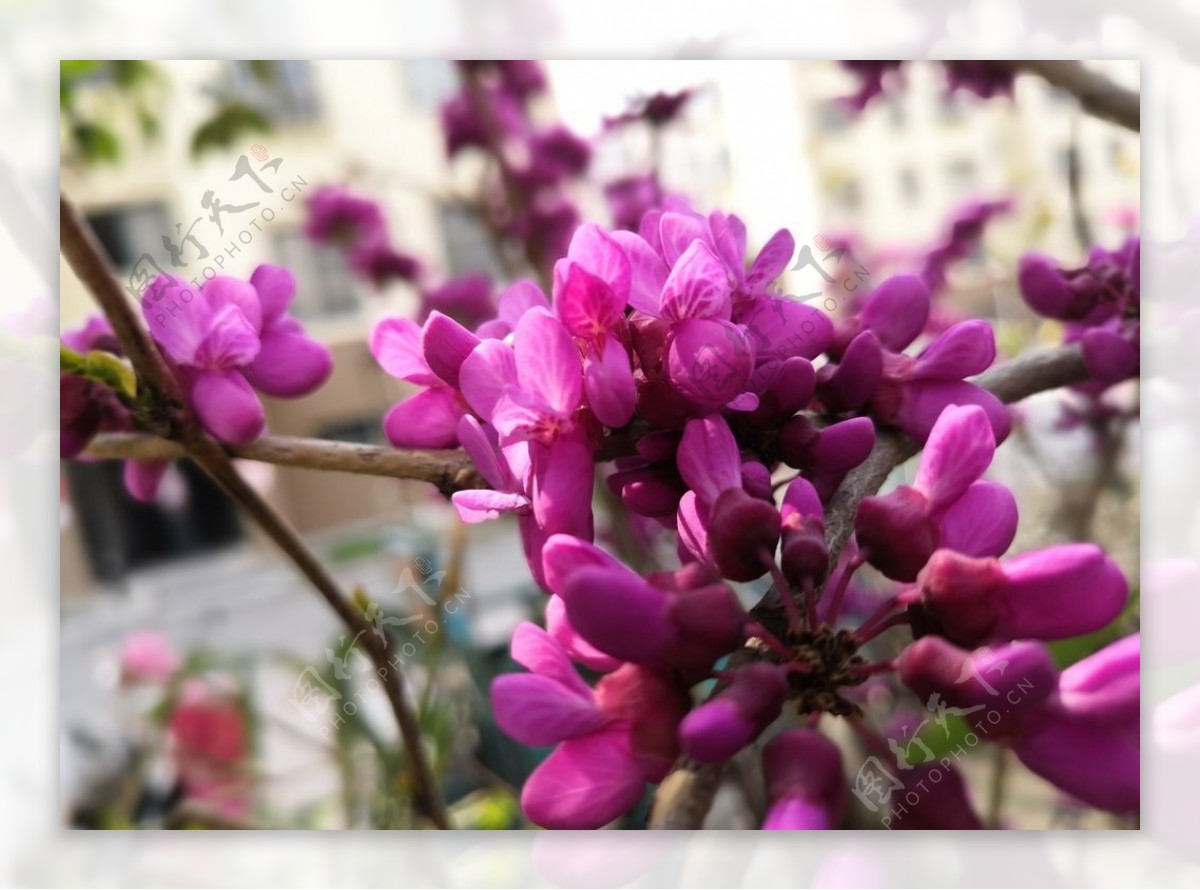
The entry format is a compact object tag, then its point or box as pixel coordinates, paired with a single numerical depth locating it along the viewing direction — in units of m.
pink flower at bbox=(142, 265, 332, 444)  0.08
